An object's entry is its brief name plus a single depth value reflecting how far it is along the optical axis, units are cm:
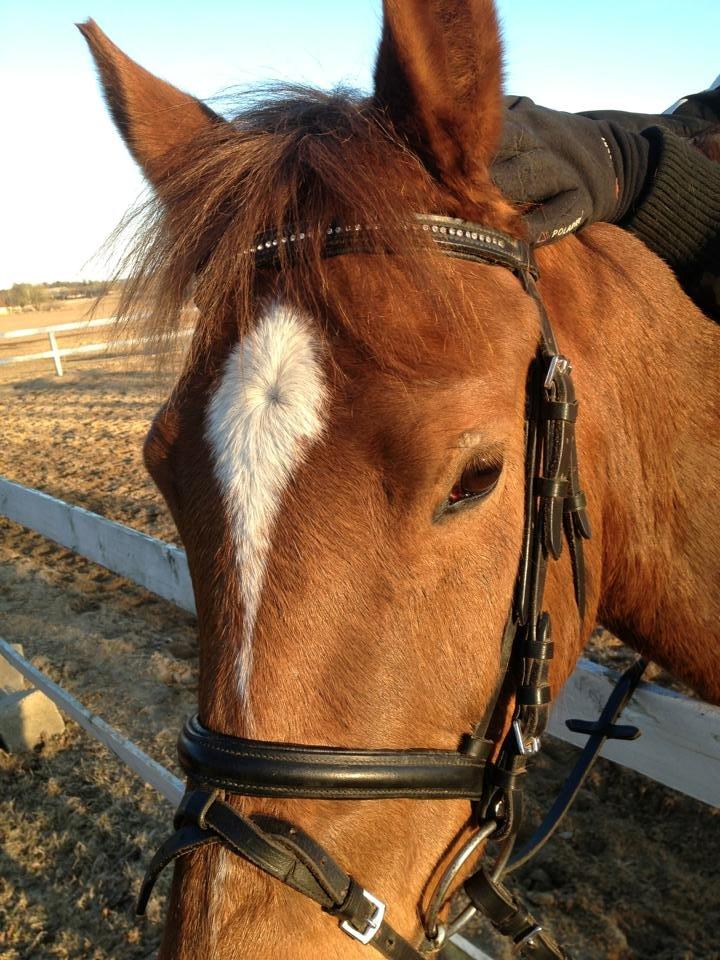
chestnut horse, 57
